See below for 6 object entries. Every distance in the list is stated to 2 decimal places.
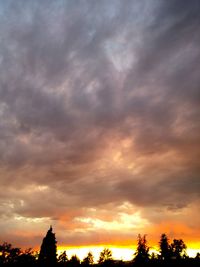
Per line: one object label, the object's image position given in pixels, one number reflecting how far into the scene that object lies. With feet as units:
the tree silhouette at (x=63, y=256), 370.98
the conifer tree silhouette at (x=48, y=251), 225.31
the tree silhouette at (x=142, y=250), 267.04
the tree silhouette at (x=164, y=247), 301.28
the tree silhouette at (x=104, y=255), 382.38
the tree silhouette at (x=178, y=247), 331.61
